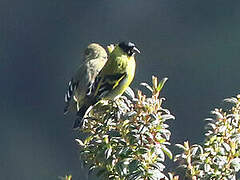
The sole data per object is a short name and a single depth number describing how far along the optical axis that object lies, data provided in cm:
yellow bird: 991
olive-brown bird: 1140
